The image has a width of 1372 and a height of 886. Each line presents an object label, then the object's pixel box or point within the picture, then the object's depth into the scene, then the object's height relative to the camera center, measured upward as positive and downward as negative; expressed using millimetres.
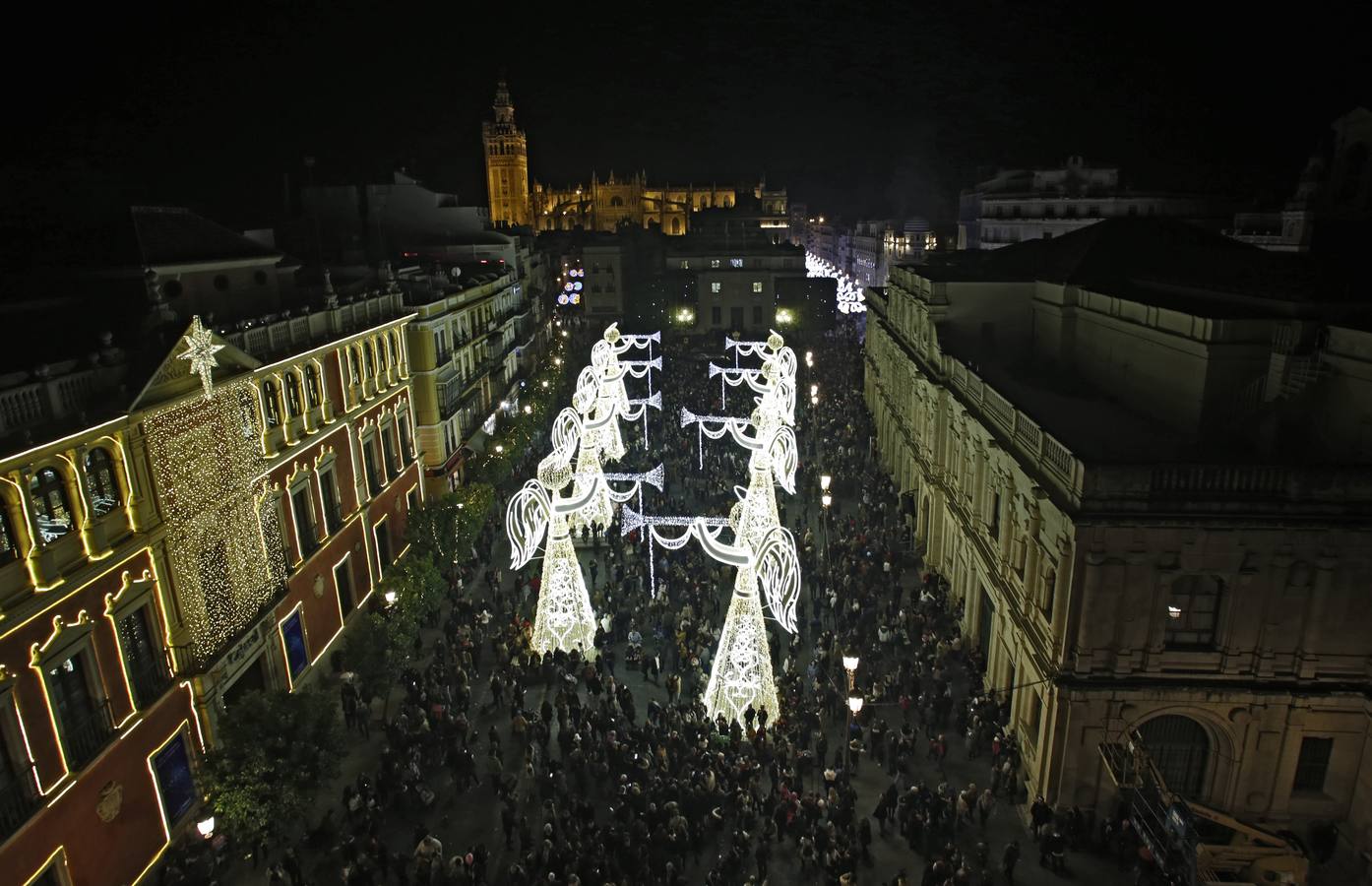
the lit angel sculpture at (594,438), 26828 -7953
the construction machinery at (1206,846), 13953 -10755
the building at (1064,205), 62719 -1141
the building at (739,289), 74562 -7683
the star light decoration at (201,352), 16531 -2653
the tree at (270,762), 15062 -9549
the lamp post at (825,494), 28516 -9737
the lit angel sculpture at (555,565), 21484 -9049
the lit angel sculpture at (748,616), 17812 -8785
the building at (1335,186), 39500 -183
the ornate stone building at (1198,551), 15312 -6706
